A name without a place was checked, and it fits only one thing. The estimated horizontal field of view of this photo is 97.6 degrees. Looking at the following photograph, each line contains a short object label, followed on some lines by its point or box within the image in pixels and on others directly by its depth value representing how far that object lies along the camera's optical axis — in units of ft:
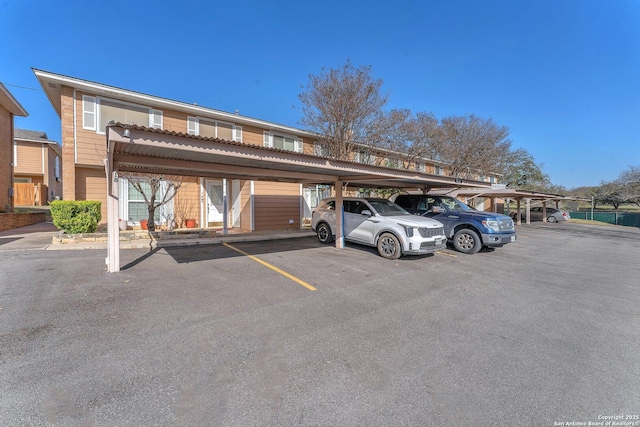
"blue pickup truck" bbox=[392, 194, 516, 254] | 28.63
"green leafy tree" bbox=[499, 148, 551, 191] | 132.98
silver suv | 24.39
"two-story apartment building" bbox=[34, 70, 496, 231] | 32.83
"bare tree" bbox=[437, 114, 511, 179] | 65.77
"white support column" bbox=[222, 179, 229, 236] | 36.46
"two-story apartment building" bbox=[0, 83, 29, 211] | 40.99
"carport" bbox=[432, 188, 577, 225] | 45.11
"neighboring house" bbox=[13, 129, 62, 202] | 70.74
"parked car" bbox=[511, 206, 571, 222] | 82.58
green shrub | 28.60
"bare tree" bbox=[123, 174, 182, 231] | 34.22
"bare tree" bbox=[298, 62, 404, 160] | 43.37
